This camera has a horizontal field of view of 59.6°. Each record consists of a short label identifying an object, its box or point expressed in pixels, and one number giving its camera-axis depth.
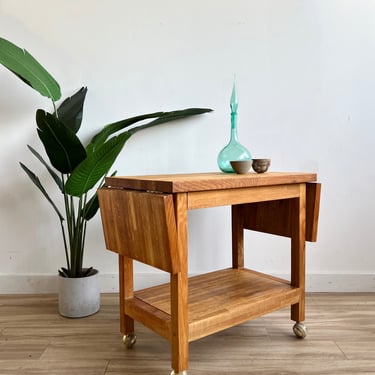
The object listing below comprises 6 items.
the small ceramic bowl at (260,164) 1.25
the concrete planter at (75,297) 1.50
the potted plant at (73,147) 1.18
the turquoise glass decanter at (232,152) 1.34
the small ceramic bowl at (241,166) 1.20
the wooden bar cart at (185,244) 0.95
